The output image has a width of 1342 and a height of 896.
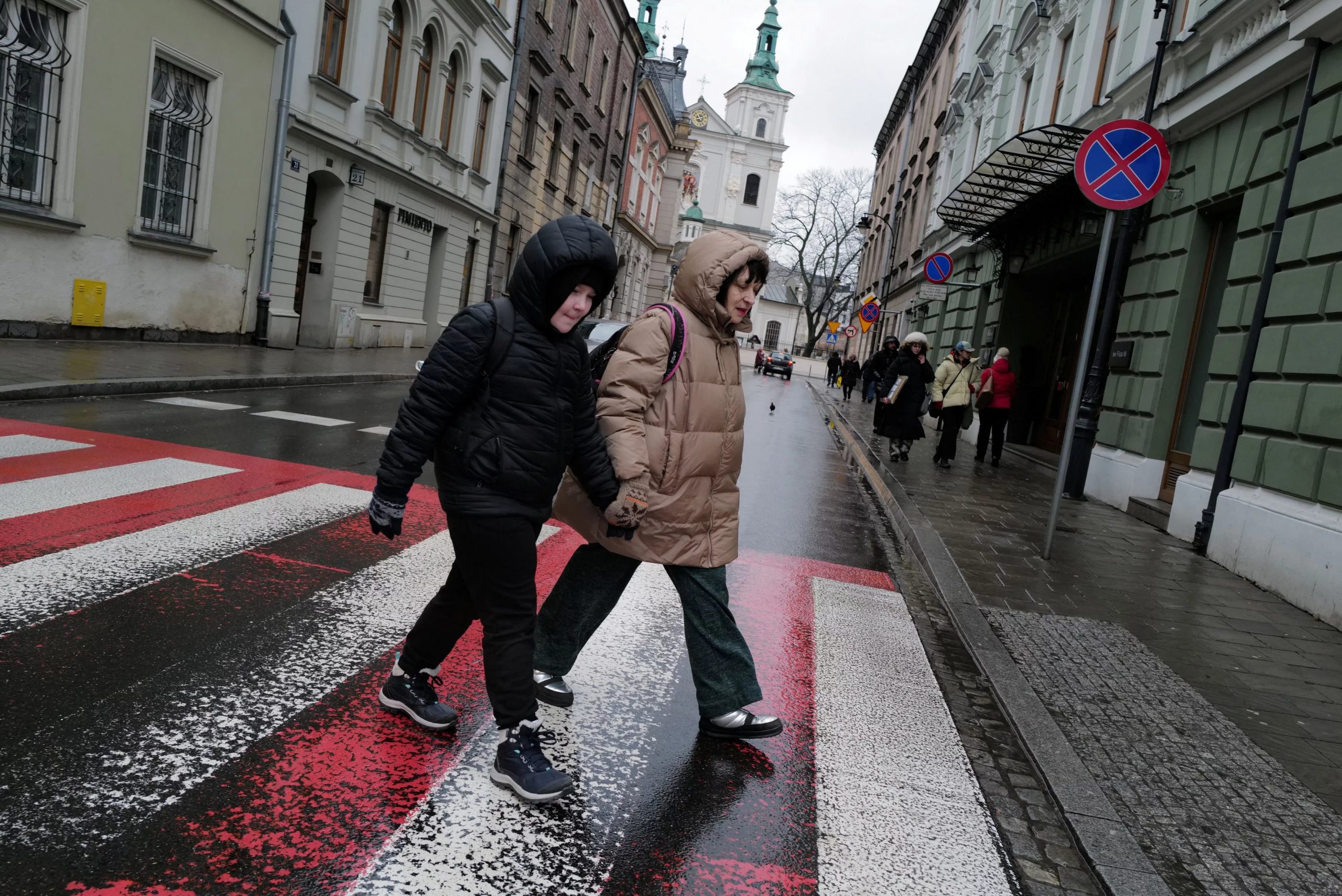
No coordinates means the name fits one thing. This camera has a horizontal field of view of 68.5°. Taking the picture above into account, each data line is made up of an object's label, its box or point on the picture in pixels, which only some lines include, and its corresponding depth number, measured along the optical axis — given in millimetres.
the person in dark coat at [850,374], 32375
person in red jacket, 13750
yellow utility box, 12570
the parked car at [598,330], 14836
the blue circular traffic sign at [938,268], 18922
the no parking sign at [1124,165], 6859
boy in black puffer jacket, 2699
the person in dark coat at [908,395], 12711
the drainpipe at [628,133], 41812
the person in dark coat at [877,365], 16906
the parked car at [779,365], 50188
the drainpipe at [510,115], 26031
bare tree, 70812
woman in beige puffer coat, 3143
